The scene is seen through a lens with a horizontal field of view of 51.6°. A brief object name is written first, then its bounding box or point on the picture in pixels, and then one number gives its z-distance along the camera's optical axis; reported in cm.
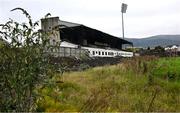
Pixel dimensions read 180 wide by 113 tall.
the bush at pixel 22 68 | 264
